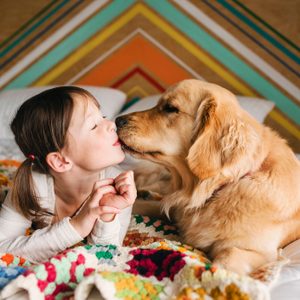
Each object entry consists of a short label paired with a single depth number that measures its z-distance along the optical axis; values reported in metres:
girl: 1.17
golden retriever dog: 1.24
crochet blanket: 0.79
